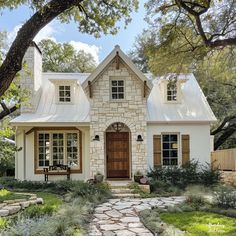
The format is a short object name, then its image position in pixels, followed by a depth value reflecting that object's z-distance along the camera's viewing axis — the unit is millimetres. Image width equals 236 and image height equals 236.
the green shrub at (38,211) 6198
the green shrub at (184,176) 11342
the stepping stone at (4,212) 6585
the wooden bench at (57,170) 12055
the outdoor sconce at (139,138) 11502
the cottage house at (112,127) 11619
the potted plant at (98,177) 10935
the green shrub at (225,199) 7588
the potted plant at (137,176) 10911
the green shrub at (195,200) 7908
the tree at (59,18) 3711
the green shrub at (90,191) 8825
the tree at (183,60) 9557
